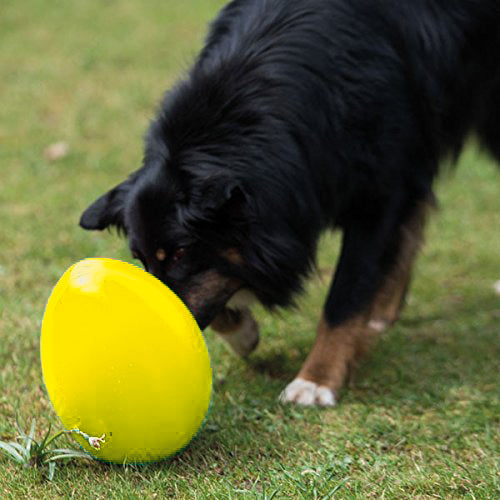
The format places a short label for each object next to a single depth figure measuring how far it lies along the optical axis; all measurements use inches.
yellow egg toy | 167.6
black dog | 219.9
